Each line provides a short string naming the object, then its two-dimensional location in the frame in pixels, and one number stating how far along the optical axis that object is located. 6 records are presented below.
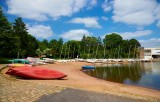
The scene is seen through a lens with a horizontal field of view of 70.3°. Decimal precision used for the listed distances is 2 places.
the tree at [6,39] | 27.44
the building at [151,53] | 93.29
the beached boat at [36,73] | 13.86
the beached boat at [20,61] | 26.52
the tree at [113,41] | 85.30
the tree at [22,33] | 42.33
